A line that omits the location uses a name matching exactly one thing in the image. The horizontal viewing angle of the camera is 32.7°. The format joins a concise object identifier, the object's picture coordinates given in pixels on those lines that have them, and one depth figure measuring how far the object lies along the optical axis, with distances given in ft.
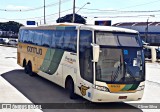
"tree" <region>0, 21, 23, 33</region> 415.03
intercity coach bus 29.94
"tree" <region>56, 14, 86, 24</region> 211.78
